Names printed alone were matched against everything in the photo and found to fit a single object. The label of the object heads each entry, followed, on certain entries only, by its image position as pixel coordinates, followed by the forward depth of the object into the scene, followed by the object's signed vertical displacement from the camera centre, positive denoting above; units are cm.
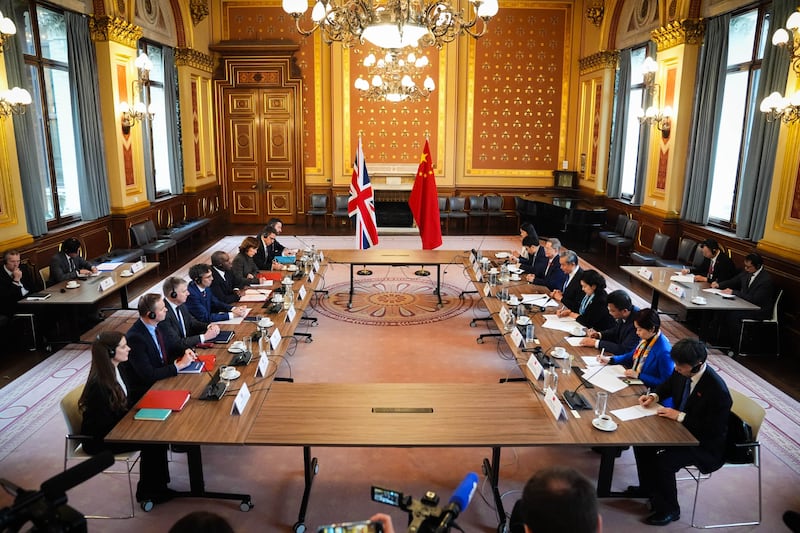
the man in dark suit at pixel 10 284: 627 -146
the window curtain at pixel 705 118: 828 +52
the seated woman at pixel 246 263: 682 -134
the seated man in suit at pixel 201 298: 556 -142
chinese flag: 783 -72
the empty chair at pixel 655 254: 896 -158
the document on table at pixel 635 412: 363 -161
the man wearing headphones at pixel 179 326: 465 -147
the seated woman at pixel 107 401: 354 -153
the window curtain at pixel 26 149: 685 -1
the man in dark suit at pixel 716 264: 729 -136
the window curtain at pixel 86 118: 823 +45
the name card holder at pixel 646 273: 721 -150
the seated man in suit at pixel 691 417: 348 -158
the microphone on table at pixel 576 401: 373 -158
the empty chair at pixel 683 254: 859 -149
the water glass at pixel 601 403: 353 -150
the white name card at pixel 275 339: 466 -151
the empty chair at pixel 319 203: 1359 -120
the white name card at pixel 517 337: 478 -152
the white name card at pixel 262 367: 414 -154
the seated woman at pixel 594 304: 531 -138
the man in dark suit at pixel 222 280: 637 -143
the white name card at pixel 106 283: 650 -151
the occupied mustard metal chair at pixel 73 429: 368 -177
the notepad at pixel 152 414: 352 -159
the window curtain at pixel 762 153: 683 +2
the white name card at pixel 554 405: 357 -156
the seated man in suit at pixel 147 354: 406 -145
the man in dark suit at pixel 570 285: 600 -136
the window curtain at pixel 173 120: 1129 +58
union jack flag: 789 -74
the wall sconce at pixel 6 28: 604 +124
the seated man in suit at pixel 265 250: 798 -136
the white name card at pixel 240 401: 357 -155
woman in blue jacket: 412 -142
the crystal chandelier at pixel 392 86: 938 +109
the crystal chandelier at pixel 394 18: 473 +115
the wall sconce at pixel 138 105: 906 +70
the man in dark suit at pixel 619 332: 461 -146
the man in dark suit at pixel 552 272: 670 -139
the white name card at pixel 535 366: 411 -152
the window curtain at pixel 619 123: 1124 +59
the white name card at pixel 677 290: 643 -150
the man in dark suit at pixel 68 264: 686 -138
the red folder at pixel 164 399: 364 -157
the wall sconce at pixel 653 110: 929 +69
